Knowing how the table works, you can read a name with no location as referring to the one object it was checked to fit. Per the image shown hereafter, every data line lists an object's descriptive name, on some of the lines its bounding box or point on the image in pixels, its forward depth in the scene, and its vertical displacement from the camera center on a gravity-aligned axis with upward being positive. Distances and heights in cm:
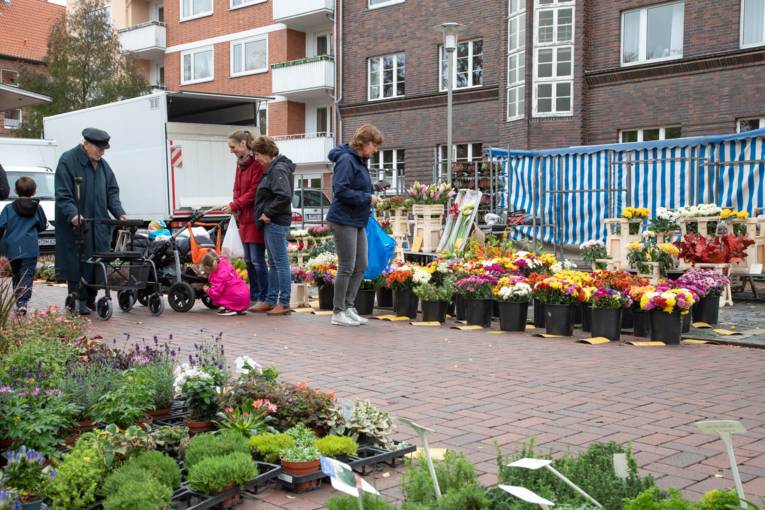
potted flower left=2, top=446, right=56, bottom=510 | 346 -116
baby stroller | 1079 -107
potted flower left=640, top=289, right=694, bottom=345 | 845 -116
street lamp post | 1814 +327
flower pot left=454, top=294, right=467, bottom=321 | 1016 -137
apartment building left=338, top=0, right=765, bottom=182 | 2300 +381
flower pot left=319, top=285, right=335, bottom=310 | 1116 -137
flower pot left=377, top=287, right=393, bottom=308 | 1122 -138
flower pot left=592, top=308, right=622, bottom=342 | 877 -134
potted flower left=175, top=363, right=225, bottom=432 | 448 -108
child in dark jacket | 1061 -46
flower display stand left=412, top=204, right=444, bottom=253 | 1508 -54
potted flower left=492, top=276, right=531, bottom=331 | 931 -119
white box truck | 1914 +103
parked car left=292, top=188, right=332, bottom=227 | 2458 -40
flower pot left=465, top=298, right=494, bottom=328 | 973 -136
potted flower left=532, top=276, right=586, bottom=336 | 902 -116
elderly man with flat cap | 985 -14
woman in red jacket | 1060 -20
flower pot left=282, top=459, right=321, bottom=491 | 386 -126
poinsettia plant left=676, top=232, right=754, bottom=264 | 1162 -76
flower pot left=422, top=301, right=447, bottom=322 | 1009 -140
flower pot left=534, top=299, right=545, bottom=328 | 953 -137
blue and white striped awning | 1463 +32
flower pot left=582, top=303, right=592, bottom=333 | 916 -134
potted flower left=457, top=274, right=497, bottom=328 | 973 -120
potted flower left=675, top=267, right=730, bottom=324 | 924 -104
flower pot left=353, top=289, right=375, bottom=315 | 1083 -139
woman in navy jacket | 923 -11
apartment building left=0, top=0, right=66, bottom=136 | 5128 +1021
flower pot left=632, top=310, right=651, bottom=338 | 895 -137
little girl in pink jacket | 1066 -120
